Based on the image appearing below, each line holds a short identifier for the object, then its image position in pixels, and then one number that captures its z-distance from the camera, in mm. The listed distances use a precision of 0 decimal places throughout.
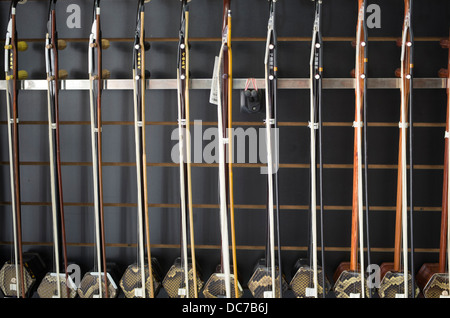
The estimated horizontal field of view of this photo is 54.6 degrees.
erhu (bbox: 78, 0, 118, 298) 2357
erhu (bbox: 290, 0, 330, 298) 2289
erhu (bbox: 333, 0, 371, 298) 2287
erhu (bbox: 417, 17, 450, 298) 2338
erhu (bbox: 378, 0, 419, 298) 2277
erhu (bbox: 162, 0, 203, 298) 2336
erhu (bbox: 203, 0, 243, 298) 2303
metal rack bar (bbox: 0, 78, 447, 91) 2377
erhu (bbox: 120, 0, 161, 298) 2361
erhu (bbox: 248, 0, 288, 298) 2287
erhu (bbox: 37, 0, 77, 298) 2373
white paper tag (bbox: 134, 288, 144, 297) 2449
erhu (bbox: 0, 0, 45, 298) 2385
